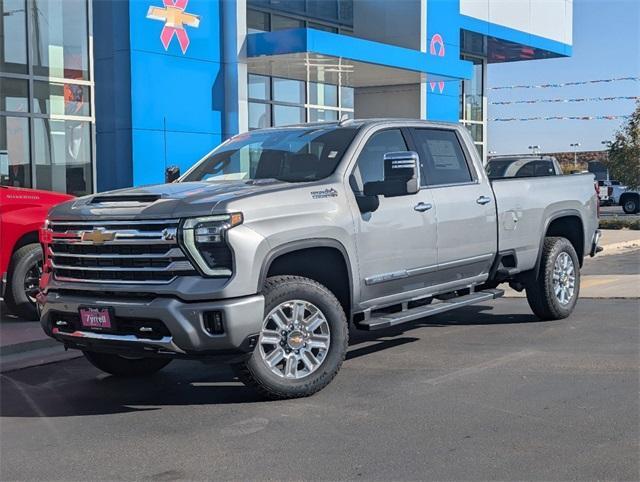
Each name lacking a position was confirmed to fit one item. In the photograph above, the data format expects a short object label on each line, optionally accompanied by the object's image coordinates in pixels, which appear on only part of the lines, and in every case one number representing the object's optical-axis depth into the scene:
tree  27.41
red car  9.12
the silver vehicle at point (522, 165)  15.18
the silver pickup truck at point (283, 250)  5.51
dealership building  14.68
